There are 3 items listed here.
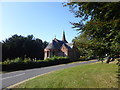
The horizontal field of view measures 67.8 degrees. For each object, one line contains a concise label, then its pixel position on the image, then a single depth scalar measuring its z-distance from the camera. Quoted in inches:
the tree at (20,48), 1178.1
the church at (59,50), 1335.2
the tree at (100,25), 93.6
